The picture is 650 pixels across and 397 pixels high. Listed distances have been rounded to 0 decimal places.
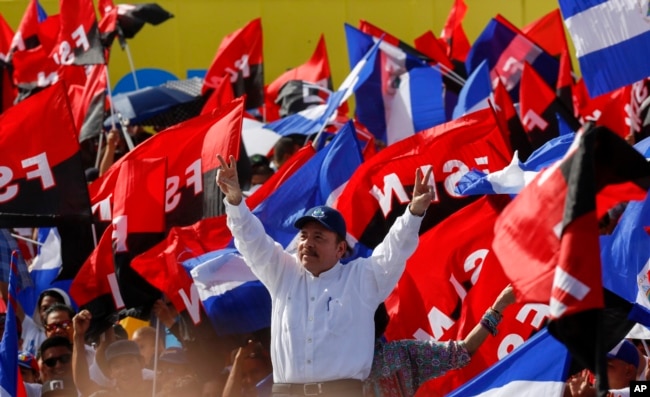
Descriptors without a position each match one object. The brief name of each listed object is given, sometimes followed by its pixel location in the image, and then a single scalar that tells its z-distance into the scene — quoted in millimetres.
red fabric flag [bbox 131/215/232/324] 15930
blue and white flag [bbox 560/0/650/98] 17312
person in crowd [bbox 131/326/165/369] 17412
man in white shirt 12383
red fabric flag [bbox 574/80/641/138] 20594
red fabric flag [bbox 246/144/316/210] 16844
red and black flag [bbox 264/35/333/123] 26312
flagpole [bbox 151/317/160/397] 15344
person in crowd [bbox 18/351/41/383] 15969
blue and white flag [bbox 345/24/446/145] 22984
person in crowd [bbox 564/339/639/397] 13734
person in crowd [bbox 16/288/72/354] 17719
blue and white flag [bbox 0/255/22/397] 14273
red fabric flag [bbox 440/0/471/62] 27359
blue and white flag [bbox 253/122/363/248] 16437
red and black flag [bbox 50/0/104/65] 22500
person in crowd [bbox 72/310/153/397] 15445
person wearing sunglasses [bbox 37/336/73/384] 15922
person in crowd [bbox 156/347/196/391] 15547
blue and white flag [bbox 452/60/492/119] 21391
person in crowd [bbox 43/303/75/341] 16658
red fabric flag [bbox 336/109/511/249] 16328
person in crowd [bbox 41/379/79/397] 15500
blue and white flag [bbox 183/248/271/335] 15250
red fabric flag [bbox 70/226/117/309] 16812
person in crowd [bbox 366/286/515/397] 12773
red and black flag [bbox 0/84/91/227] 17359
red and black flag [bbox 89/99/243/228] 17406
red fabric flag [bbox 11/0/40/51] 25687
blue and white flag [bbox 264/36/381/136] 20687
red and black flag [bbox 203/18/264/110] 25234
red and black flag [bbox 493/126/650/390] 9539
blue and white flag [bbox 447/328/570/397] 12367
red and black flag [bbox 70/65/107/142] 22859
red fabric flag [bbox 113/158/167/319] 16875
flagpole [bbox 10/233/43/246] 19075
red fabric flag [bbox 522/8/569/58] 26500
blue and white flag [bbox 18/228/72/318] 18594
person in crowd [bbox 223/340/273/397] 14914
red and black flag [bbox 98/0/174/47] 23719
